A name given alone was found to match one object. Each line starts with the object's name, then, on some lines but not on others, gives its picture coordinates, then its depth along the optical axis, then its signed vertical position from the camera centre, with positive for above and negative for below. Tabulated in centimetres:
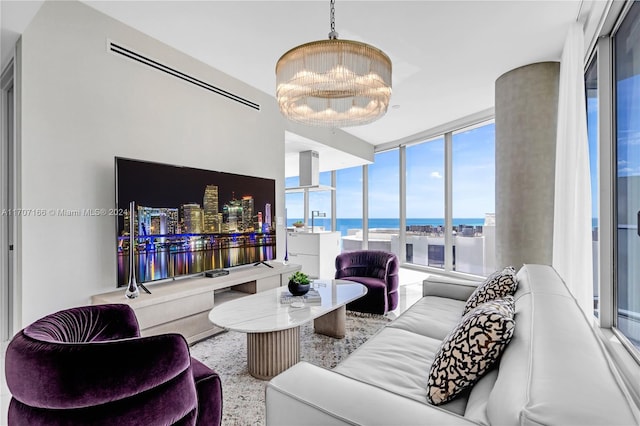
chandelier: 195 +90
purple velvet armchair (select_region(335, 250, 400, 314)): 328 -72
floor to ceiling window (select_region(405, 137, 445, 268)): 568 +19
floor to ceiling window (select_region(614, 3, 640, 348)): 194 +25
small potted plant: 251 -58
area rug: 178 -113
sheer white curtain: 225 +24
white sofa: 63 -43
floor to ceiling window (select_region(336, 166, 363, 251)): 729 +31
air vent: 262 +139
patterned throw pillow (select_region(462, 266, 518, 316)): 182 -46
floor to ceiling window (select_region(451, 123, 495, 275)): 494 +23
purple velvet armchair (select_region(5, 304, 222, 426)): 96 -54
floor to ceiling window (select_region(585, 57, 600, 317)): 246 +51
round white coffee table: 196 -70
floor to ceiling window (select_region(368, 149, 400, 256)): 664 +30
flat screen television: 253 -5
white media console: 236 -73
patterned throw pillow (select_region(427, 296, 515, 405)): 105 -49
